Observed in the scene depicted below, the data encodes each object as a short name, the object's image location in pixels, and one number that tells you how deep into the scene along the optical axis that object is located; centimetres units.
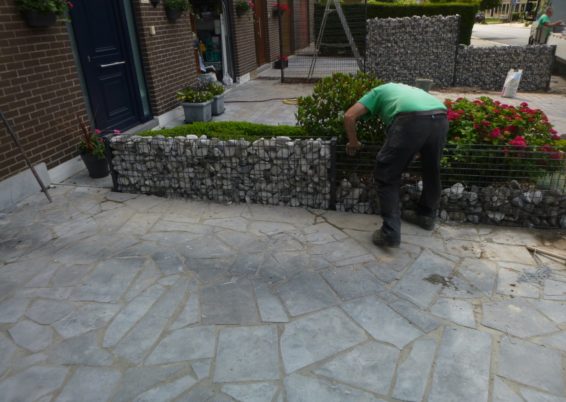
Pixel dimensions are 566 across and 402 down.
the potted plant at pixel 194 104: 765
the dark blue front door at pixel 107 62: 607
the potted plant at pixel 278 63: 1389
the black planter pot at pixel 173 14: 774
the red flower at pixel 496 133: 459
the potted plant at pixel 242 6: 1147
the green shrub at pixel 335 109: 475
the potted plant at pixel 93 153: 549
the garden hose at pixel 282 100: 973
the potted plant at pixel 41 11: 475
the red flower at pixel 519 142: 444
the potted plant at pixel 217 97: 816
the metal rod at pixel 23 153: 455
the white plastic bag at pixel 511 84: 1048
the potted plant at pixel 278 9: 1506
